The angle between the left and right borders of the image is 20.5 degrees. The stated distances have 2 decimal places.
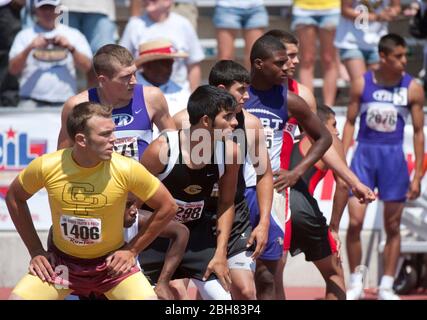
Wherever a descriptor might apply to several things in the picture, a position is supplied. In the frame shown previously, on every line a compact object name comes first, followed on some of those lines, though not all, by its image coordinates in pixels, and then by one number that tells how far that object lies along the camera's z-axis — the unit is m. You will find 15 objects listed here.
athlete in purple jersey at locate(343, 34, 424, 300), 11.05
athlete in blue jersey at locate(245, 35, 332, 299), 8.64
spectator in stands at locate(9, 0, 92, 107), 11.45
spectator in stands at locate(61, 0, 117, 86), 11.95
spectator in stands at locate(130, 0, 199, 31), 12.62
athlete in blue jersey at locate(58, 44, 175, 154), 8.11
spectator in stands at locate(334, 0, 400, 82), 12.36
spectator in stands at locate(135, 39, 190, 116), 10.68
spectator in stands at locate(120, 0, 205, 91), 11.91
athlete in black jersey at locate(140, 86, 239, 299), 7.66
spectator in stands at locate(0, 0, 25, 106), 12.23
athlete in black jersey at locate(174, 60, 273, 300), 7.96
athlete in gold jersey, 7.16
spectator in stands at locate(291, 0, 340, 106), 12.42
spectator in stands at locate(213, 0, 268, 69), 12.42
